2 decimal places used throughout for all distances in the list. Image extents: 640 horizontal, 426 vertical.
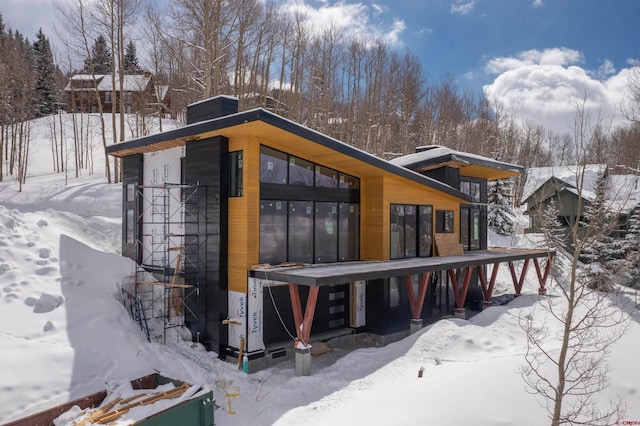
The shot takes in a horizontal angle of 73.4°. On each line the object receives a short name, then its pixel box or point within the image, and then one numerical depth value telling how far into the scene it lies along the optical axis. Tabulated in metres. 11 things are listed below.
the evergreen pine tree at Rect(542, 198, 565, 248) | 22.31
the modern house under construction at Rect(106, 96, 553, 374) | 11.20
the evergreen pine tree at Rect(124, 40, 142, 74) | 48.70
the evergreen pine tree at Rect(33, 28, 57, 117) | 48.09
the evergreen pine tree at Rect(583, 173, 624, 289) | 23.11
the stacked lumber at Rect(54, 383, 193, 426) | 7.01
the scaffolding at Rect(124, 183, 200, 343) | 12.04
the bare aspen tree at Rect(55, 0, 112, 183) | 24.66
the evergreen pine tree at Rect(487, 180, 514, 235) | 32.66
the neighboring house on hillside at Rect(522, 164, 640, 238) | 27.45
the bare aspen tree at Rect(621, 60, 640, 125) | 20.90
